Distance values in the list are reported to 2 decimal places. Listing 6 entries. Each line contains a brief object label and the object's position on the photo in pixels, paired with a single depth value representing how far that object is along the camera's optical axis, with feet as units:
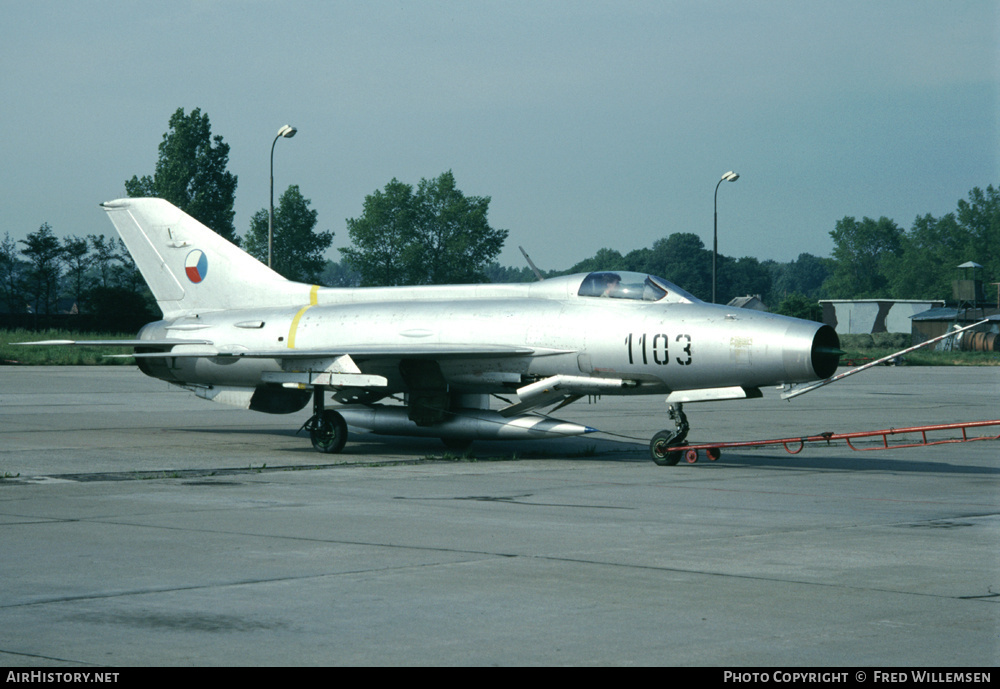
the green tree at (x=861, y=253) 529.45
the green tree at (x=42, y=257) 303.07
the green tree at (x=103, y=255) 320.50
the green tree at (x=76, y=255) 310.86
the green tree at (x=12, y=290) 310.65
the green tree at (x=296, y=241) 352.49
